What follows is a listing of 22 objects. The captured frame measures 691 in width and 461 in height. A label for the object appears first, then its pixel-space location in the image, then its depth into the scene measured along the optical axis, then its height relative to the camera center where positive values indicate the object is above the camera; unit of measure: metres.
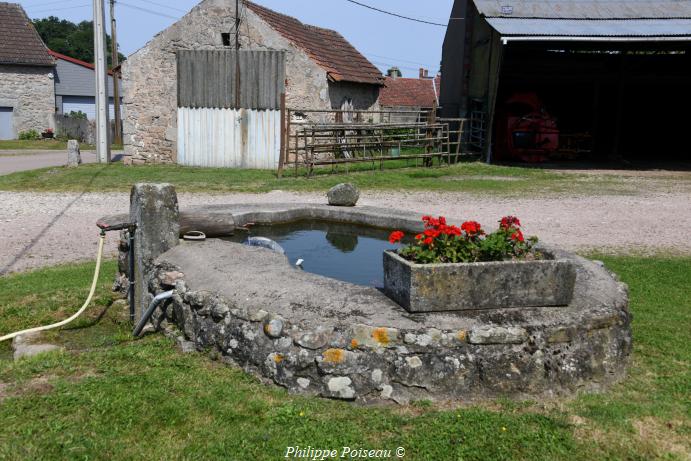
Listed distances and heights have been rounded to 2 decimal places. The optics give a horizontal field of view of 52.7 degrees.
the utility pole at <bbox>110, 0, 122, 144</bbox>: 28.17 +1.53
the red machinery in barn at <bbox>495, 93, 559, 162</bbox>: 23.02 -0.44
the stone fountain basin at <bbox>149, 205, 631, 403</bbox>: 4.59 -1.54
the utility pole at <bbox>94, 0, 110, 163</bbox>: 20.41 +0.90
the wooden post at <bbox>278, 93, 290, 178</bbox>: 17.83 -0.89
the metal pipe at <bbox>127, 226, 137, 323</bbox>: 6.57 -1.61
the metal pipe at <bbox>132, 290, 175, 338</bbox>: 5.76 -1.65
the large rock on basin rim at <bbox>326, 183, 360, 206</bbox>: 9.42 -1.13
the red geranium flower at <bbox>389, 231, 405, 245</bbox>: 5.37 -0.95
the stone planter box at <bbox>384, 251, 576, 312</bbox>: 4.80 -1.17
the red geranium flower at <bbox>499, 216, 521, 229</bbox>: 5.34 -0.82
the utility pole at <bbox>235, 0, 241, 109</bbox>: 20.34 +1.41
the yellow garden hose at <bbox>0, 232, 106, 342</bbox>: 5.86 -1.95
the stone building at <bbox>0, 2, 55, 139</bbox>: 34.56 +0.86
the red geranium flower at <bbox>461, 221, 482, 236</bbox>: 5.11 -0.82
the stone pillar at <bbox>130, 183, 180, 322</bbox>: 6.41 -1.13
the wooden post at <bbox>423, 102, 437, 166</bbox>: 20.55 -0.64
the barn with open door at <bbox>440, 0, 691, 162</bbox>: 19.94 +1.31
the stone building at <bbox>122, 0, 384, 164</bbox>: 20.33 +1.06
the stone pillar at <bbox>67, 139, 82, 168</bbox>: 20.38 -1.57
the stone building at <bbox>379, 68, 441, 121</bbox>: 39.94 +1.22
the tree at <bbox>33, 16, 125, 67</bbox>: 70.12 +6.42
